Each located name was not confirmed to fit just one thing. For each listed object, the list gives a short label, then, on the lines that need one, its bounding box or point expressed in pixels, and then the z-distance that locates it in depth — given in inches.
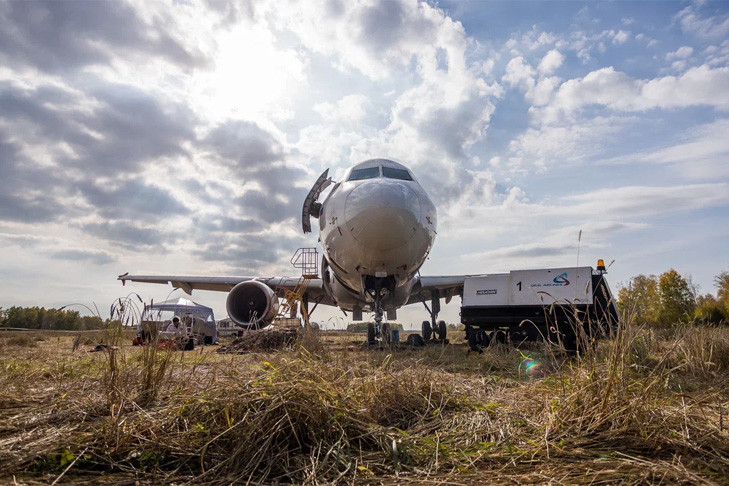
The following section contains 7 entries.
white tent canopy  566.8
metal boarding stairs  415.0
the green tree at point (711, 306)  1376.7
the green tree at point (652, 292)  1819.0
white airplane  329.4
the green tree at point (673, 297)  1646.2
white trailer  309.1
